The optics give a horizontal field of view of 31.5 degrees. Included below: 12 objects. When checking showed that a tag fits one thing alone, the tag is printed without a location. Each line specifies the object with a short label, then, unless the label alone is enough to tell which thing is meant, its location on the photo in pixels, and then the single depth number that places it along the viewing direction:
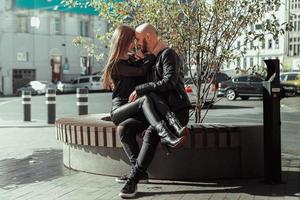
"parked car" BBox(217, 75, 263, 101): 30.94
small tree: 7.93
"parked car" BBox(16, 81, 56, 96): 47.11
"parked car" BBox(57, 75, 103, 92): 49.56
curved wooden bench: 6.41
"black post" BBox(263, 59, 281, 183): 6.20
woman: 5.54
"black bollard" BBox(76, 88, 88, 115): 16.16
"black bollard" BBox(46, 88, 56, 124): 16.38
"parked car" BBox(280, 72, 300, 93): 36.50
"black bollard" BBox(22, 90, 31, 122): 17.56
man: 5.55
